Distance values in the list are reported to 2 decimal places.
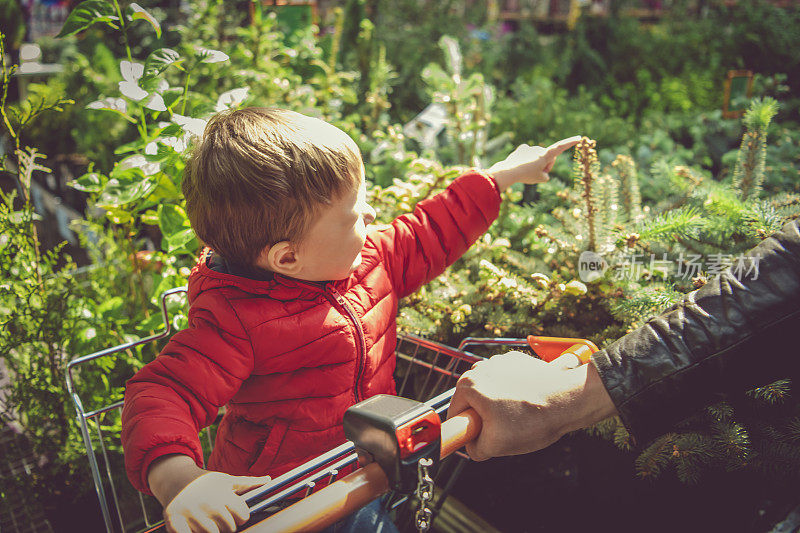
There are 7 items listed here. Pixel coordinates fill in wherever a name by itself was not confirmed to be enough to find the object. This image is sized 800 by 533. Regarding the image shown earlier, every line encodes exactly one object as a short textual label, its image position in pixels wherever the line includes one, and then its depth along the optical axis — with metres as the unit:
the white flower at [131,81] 1.36
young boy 1.01
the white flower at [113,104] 1.49
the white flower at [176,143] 1.35
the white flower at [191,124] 1.30
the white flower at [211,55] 1.40
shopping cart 0.73
